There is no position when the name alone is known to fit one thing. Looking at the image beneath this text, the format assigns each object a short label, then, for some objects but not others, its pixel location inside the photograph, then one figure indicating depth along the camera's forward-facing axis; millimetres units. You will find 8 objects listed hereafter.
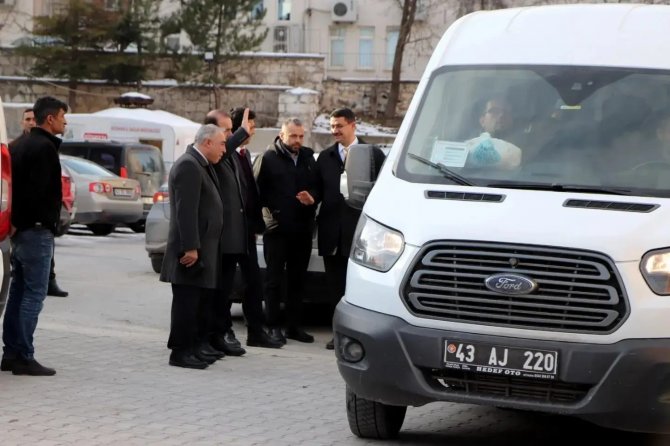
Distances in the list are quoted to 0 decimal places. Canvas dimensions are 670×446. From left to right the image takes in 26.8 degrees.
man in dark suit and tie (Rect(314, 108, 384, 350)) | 11305
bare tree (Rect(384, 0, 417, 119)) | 53156
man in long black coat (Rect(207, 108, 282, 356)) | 10562
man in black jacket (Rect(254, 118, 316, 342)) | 11461
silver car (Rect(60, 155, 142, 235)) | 24688
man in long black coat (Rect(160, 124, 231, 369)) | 9750
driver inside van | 7500
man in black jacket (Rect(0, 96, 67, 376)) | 9125
